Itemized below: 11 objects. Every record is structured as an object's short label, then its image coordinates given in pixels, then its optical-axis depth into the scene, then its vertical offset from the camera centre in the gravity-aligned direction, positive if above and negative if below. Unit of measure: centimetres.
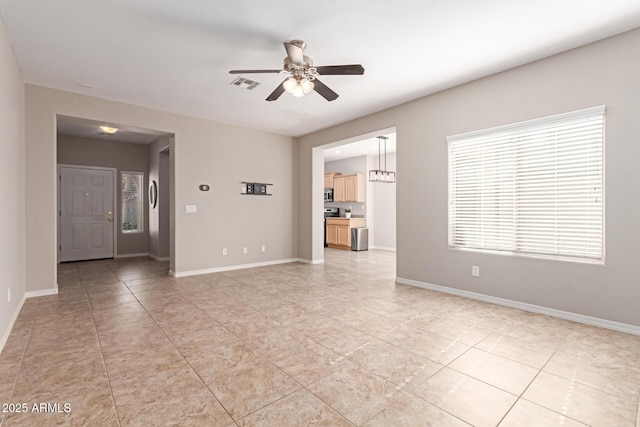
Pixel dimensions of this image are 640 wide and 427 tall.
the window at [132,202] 774 +26
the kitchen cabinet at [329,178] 1016 +111
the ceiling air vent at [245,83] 394 +169
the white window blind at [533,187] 311 +28
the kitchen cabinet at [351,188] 940 +73
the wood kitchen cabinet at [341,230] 920 -58
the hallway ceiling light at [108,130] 621 +168
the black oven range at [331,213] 1023 -5
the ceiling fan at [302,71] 279 +135
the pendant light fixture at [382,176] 763 +91
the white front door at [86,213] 696 -2
